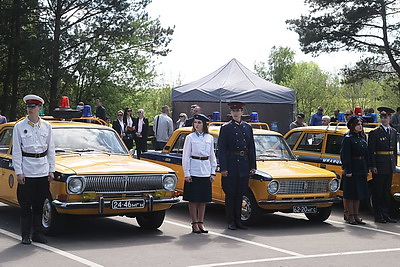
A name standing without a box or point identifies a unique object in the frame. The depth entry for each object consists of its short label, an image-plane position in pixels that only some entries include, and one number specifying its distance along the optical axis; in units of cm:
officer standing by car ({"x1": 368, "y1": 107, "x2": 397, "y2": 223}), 1166
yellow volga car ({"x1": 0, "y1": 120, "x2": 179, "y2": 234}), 880
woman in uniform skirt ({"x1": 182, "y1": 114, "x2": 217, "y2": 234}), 997
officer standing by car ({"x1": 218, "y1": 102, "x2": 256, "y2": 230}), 1043
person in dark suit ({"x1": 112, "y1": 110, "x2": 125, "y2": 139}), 1845
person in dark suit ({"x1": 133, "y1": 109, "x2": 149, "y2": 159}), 1870
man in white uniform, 870
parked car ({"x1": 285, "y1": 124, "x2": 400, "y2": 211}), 1291
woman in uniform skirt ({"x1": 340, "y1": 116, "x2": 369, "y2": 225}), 1130
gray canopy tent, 2406
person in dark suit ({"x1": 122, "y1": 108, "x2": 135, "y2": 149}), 1850
